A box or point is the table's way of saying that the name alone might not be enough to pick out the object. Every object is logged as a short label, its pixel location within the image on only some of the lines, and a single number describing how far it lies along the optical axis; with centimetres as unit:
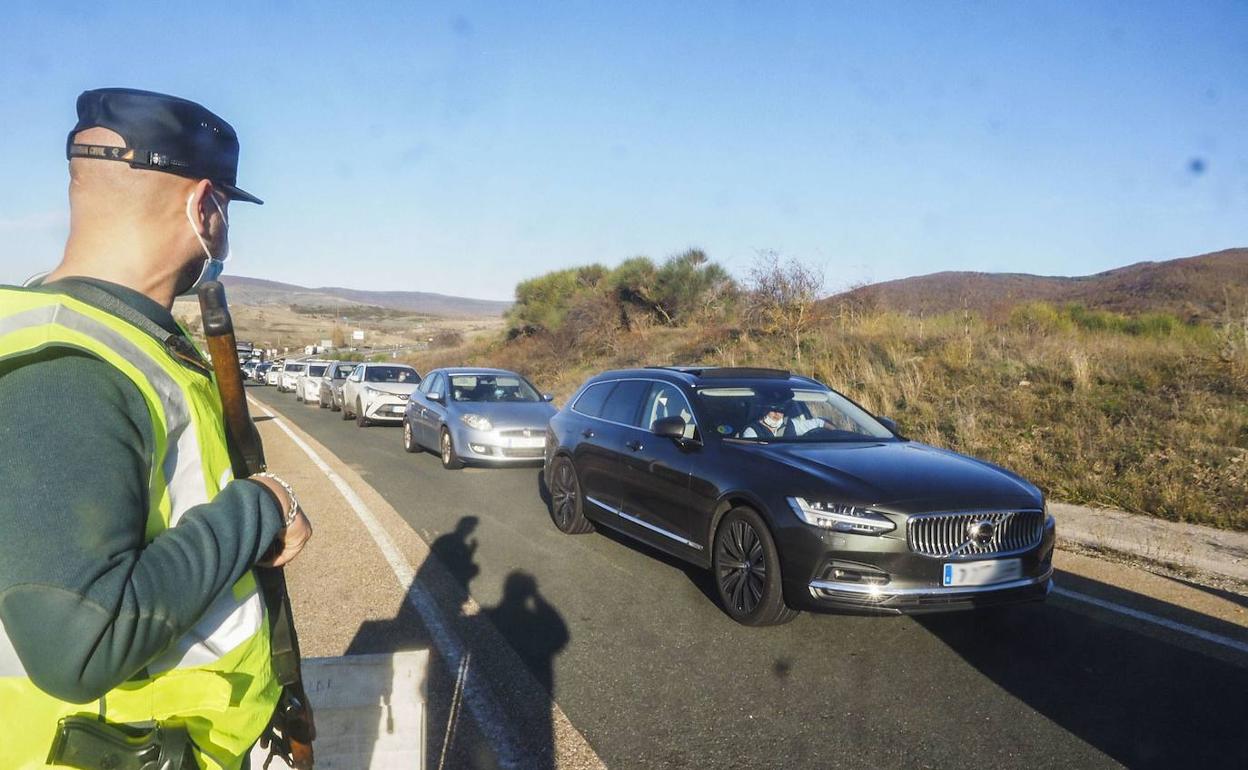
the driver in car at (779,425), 702
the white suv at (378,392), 2167
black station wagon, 545
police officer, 134
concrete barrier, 281
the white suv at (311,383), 3141
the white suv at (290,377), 4134
